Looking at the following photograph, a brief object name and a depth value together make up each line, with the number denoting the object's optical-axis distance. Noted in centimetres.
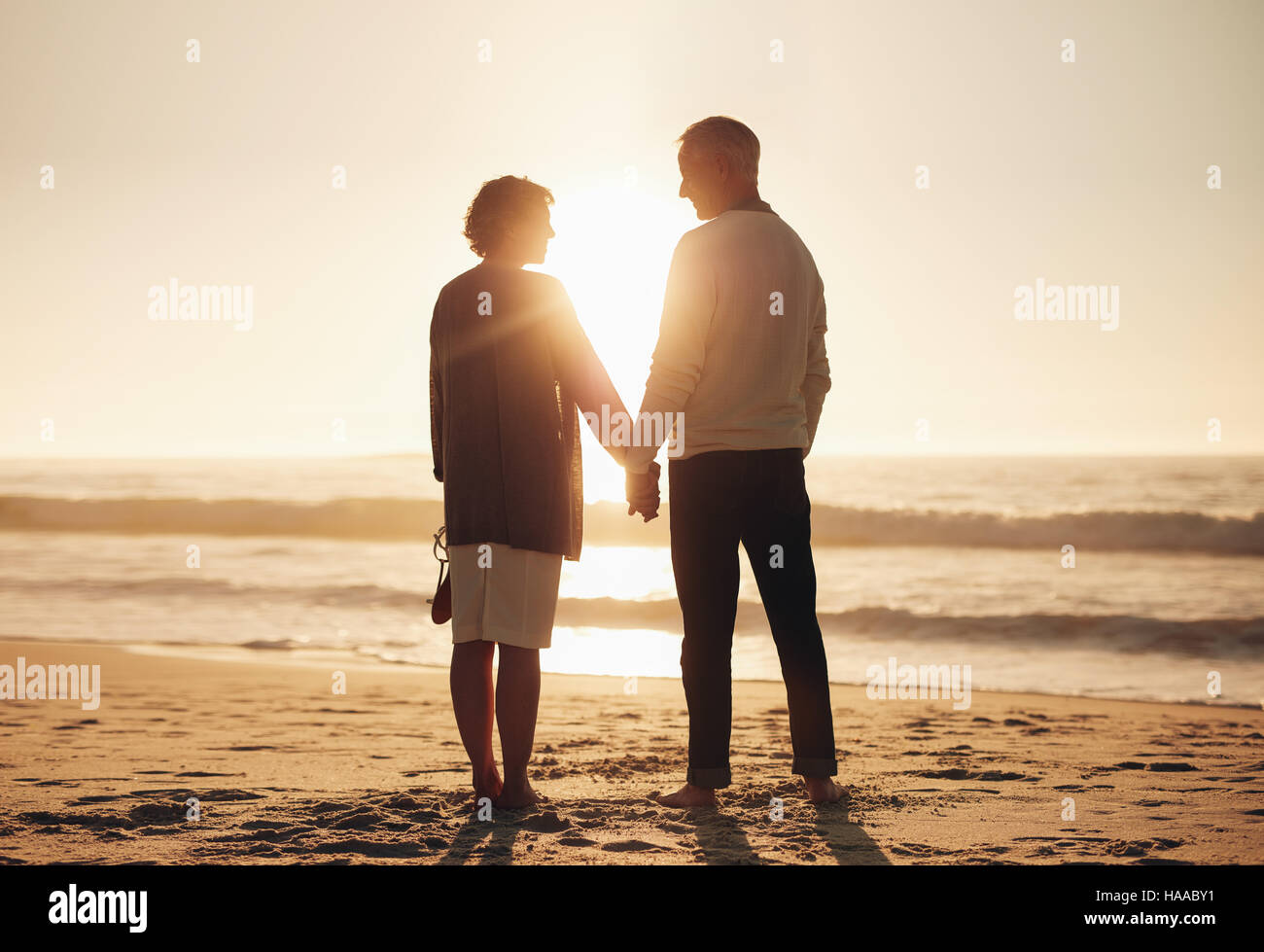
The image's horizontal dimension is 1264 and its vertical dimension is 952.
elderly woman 317
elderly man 321
